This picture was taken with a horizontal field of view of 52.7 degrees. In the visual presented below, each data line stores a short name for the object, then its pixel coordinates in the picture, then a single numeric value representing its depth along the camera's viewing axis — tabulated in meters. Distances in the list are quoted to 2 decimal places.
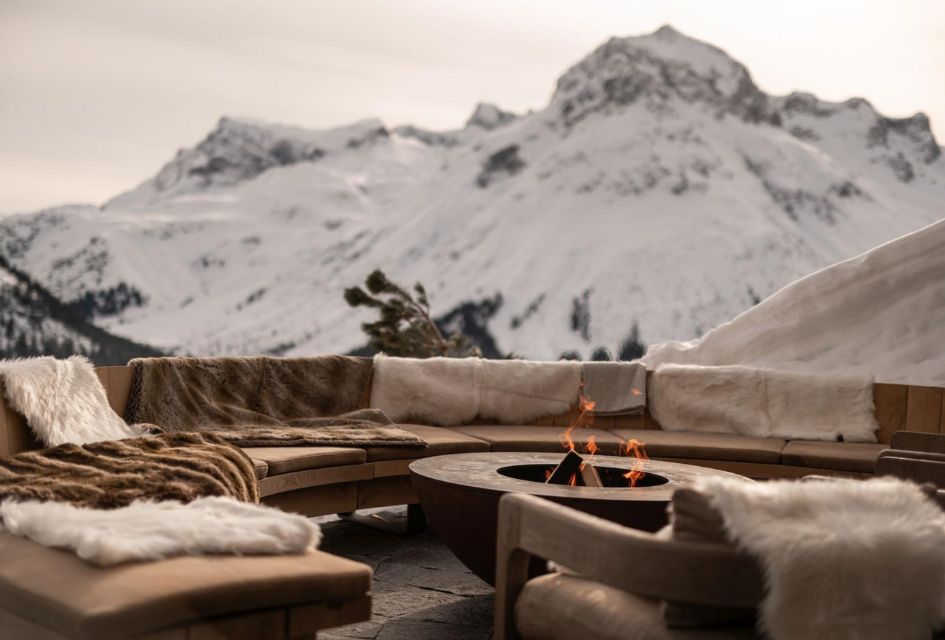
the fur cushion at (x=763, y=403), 4.52
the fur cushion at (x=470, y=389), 4.68
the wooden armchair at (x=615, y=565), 1.59
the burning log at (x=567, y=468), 3.03
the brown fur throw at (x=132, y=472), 2.47
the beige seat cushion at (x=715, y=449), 4.13
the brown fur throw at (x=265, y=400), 3.94
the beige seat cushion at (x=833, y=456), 3.91
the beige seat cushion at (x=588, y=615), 1.65
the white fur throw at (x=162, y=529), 1.84
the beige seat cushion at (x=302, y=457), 3.43
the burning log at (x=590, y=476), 2.92
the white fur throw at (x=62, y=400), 3.31
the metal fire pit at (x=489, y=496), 2.62
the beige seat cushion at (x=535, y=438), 4.13
